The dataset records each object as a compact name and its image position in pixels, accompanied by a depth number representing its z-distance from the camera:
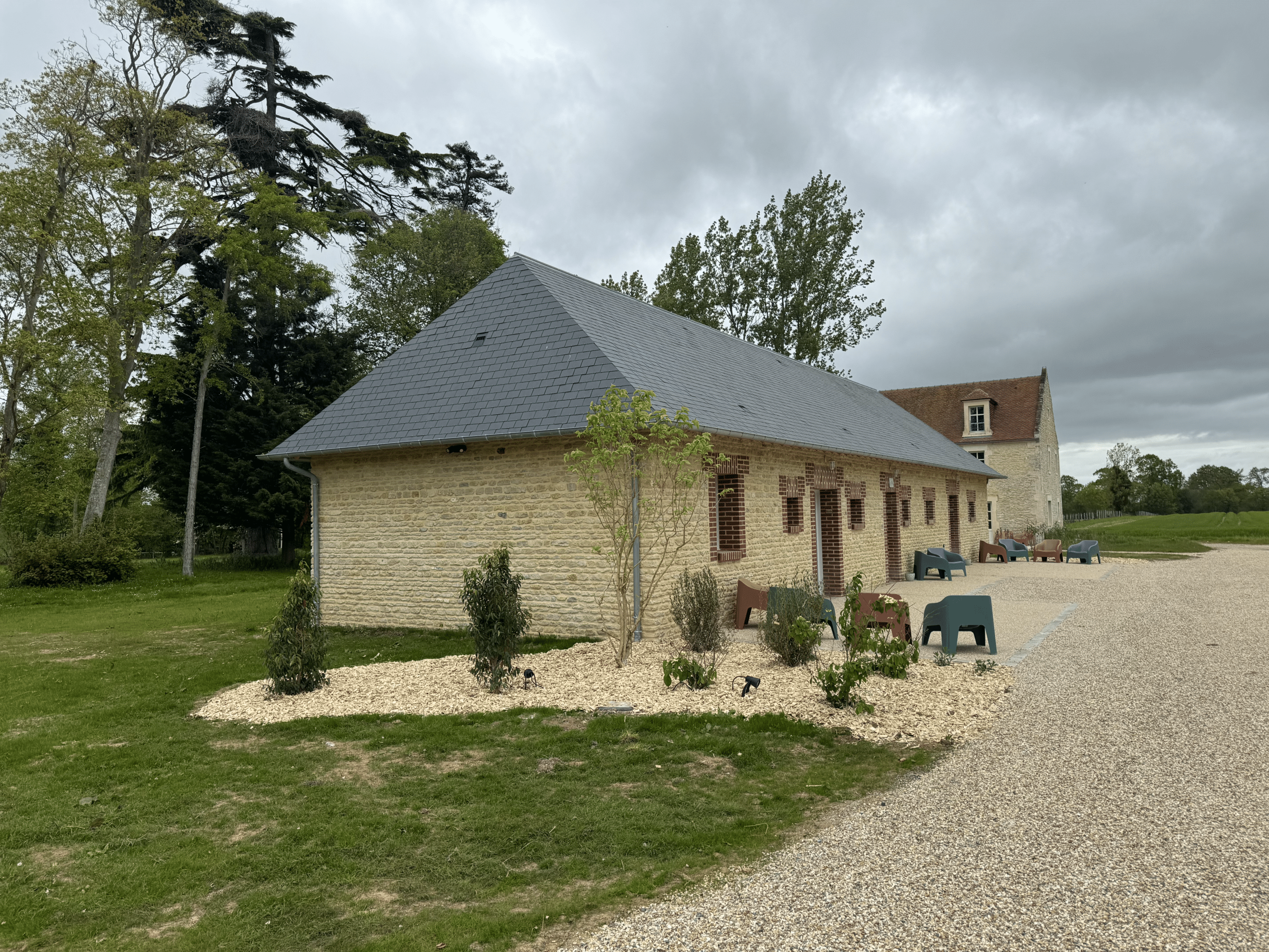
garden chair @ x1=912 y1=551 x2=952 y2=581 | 19.19
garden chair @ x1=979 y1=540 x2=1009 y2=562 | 24.80
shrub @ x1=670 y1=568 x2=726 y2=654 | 9.48
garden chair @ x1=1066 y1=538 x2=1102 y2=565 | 23.61
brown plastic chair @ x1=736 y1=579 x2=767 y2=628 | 11.77
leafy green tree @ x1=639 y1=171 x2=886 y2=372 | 32.53
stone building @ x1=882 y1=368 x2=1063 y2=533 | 33.81
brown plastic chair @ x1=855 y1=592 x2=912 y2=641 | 8.59
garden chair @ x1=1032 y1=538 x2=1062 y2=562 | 24.19
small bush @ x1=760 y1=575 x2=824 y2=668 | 8.27
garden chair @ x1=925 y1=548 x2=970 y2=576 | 20.05
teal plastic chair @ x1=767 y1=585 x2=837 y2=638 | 9.68
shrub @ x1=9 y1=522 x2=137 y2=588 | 19.89
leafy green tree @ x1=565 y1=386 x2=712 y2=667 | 8.81
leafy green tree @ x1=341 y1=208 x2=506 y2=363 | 29.20
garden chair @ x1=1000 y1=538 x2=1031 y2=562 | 25.27
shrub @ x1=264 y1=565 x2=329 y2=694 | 7.82
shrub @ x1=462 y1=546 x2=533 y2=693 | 7.86
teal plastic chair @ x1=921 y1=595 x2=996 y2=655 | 9.61
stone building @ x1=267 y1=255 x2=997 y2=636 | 10.91
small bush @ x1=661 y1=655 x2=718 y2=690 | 7.77
